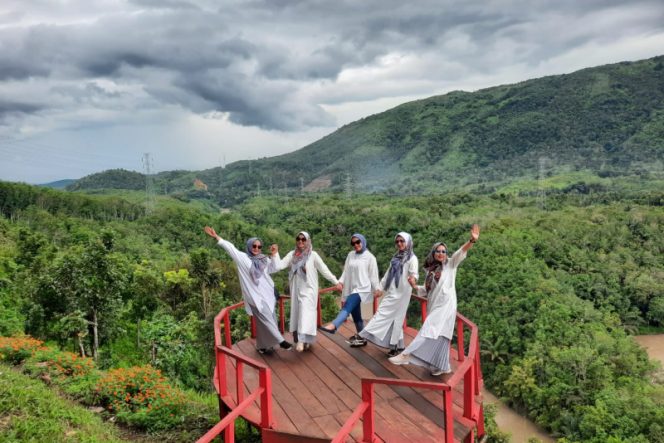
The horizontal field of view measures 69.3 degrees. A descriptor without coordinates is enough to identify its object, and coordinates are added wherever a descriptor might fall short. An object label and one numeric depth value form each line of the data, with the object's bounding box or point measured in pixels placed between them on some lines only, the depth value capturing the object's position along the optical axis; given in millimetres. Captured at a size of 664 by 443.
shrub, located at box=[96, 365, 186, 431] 6930
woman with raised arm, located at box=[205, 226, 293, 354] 6555
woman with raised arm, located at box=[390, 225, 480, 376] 5816
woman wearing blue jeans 6988
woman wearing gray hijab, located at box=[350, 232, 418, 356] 6559
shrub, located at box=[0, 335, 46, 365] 8102
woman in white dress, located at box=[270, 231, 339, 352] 6848
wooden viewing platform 4368
